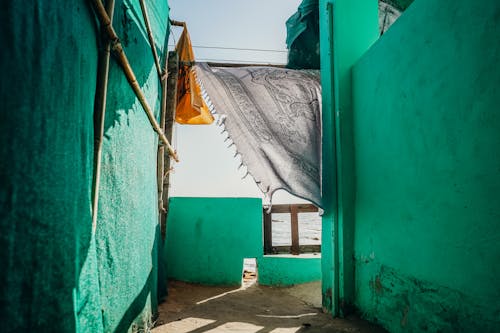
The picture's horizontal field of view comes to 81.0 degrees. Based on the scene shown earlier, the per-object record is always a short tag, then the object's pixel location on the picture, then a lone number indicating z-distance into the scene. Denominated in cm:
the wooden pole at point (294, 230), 575
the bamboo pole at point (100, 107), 152
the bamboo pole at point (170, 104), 444
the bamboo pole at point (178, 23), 441
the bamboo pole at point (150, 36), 246
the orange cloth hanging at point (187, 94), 455
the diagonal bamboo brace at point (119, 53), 152
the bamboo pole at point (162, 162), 388
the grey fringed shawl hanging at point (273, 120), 329
